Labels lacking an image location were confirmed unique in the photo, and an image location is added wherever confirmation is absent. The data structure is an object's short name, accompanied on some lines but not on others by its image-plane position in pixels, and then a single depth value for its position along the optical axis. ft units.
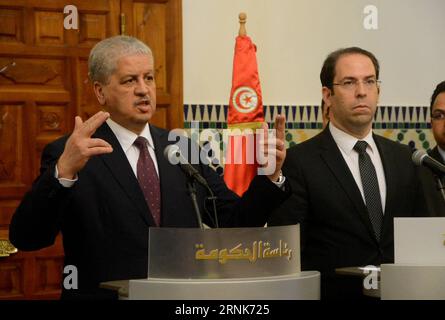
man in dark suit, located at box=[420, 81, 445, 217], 25.94
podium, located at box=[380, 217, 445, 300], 18.15
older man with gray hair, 19.54
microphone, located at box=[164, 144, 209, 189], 17.16
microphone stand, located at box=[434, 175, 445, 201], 20.11
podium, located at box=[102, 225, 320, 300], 15.19
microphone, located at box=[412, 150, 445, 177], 19.66
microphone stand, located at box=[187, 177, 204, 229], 16.67
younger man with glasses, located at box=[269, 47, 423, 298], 25.17
